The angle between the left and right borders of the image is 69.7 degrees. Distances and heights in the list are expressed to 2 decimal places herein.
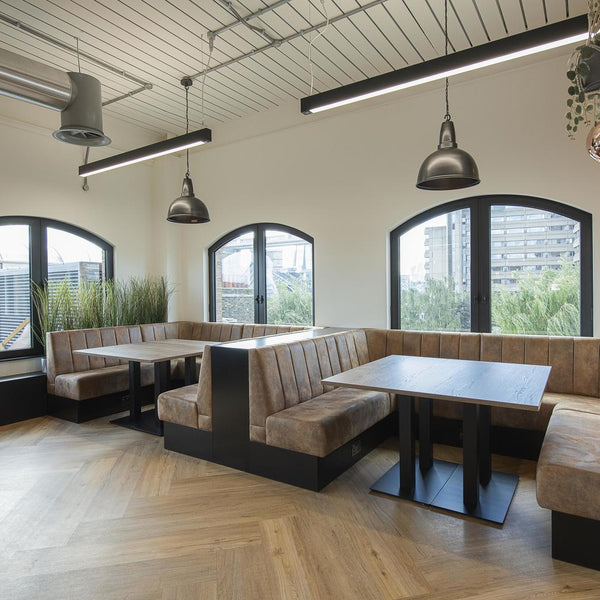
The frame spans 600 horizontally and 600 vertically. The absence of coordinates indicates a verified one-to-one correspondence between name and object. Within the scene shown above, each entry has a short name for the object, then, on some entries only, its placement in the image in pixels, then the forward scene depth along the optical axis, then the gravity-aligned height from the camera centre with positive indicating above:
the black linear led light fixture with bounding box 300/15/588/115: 2.41 +1.45
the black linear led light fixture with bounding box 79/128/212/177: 3.99 +1.50
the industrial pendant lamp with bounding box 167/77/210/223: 4.28 +0.88
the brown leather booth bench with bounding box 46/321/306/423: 4.52 -0.83
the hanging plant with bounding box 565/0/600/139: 2.04 +1.12
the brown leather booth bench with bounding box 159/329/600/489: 3.01 -0.84
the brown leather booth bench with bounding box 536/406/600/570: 2.07 -1.01
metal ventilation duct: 3.35 +1.69
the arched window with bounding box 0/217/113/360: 5.03 +0.39
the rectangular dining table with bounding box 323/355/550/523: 2.43 -0.83
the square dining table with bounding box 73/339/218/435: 4.04 -0.70
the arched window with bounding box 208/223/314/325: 5.64 +0.28
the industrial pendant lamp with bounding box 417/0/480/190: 2.77 +0.85
